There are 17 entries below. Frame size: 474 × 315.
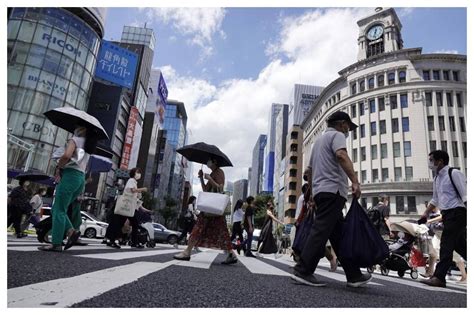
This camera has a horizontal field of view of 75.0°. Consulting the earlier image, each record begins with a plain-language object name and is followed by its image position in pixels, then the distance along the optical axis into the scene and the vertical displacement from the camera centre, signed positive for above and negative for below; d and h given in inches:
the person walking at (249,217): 331.0 +10.5
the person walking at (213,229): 173.2 -3.2
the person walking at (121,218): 241.1 -1.9
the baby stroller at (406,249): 250.2 -7.0
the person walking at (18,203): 303.7 +3.2
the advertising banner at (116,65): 1552.7 +763.8
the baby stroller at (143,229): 300.5 -12.7
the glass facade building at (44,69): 1032.8 +483.0
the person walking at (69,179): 146.8 +15.6
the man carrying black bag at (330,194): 108.9 +14.6
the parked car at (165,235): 797.2 -40.2
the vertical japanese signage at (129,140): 1720.0 +419.7
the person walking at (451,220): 153.0 +11.9
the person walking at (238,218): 346.6 +8.1
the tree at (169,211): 2209.6 +61.0
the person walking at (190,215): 379.6 +7.9
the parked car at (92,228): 614.6 -30.1
